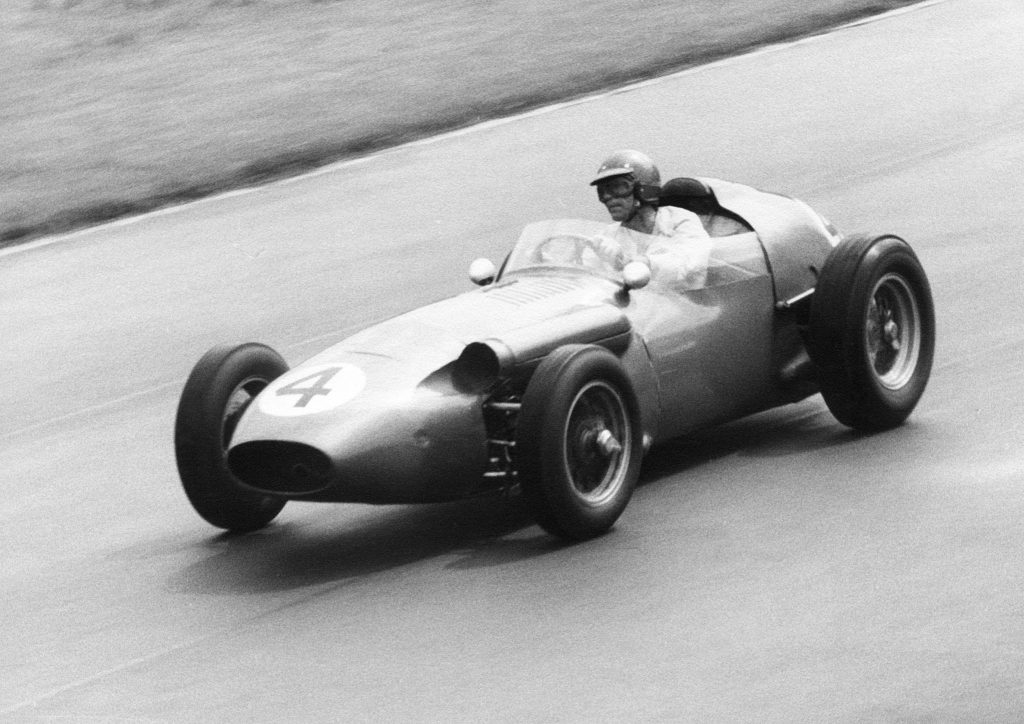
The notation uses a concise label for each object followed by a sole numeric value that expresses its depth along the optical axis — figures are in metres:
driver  17.28
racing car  14.84
